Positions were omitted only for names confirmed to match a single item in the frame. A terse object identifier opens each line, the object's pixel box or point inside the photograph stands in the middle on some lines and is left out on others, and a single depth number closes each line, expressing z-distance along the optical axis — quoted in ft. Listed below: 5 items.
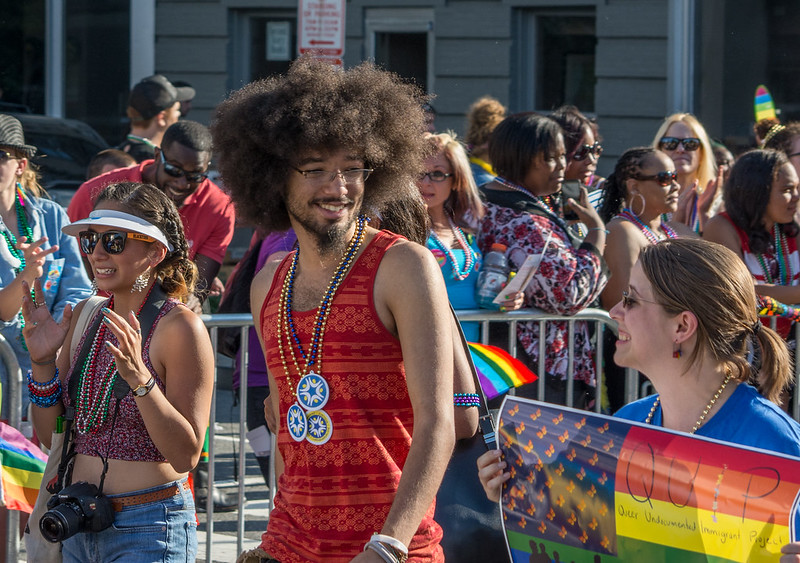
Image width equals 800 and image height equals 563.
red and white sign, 49.29
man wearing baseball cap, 46.34
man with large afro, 16.77
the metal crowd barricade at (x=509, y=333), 30.47
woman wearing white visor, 20.89
